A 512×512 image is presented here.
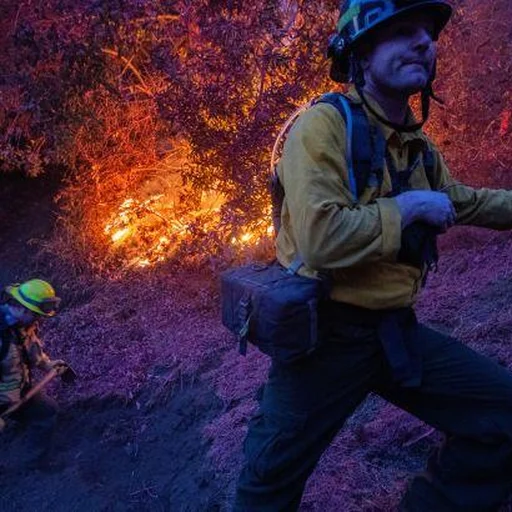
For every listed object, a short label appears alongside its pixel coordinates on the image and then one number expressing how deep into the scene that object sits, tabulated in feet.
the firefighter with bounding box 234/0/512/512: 7.03
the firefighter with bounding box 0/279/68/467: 17.52
